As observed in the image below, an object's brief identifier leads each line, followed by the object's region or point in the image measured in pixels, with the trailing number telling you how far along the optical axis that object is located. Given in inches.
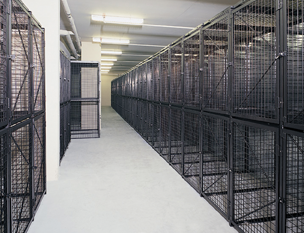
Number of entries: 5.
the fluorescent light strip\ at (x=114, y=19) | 285.2
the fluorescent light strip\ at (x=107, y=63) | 740.0
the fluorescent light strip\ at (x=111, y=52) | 531.2
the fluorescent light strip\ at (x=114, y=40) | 392.4
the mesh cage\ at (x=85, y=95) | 356.5
